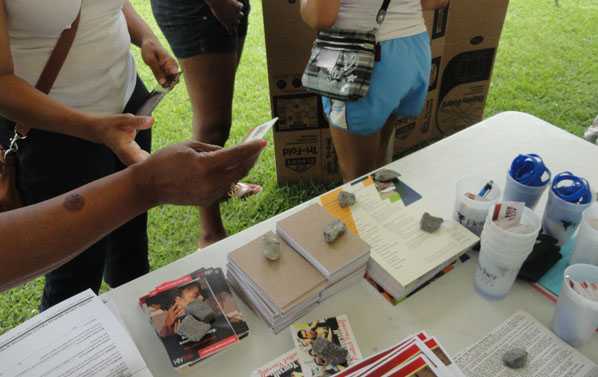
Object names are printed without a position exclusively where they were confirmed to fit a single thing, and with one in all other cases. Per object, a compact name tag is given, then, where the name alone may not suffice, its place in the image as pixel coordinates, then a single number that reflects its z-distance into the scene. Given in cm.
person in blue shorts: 134
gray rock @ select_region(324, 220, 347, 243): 90
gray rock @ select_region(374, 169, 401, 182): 113
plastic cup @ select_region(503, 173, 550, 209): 100
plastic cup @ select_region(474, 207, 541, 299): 81
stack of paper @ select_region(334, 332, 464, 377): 69
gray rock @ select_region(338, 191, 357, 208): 106
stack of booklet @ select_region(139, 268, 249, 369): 80
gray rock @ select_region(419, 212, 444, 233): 97
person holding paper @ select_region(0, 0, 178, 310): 96
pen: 100
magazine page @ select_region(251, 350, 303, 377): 78
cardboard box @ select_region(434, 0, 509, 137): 226
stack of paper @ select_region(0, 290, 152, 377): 74
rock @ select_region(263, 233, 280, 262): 89
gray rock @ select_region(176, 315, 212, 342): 80
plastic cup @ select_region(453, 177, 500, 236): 97
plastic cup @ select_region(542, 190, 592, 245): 95
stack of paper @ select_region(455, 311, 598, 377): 78
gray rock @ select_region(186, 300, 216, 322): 83
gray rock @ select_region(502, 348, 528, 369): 78
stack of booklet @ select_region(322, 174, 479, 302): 90
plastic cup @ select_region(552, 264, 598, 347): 77
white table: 82
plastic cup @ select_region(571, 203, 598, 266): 86
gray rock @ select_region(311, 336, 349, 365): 78
